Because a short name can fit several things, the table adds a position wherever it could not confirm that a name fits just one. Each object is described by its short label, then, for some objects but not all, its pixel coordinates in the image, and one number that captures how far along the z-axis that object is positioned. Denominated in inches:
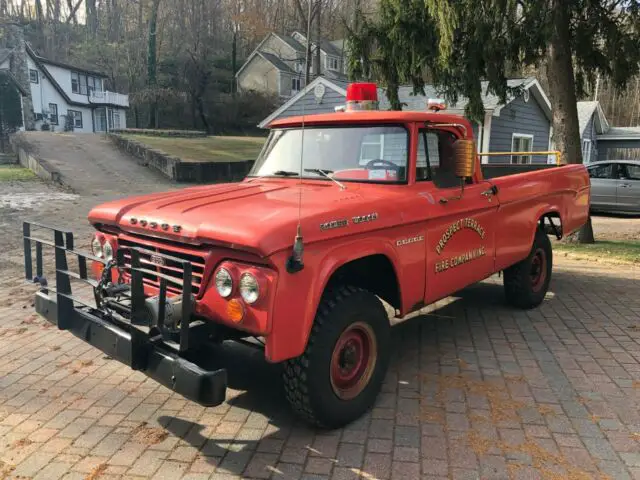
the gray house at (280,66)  1838.1
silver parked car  520.1
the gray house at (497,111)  657.6
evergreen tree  333.4
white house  1521.9
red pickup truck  111.6
